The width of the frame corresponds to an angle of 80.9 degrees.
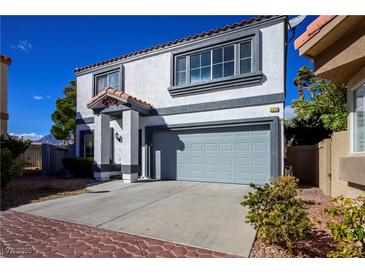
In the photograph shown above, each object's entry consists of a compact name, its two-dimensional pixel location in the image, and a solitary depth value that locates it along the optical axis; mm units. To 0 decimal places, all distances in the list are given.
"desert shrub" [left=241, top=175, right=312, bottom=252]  3014
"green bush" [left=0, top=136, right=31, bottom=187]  7379
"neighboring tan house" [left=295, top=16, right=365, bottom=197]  4242
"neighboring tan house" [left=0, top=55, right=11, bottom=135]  13680
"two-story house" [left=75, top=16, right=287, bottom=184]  8461
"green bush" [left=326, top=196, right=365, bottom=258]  2459
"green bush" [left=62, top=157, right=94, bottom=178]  11117
